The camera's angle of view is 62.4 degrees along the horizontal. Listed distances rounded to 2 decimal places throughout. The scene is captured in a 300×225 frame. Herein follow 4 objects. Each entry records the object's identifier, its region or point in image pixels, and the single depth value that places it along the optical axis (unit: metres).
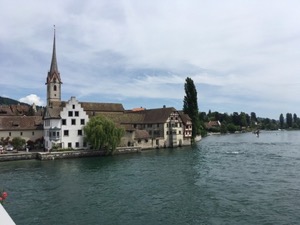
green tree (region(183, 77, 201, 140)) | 67.12
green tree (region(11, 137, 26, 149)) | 44.57
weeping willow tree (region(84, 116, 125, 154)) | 44.31
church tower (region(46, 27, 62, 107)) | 64.42
